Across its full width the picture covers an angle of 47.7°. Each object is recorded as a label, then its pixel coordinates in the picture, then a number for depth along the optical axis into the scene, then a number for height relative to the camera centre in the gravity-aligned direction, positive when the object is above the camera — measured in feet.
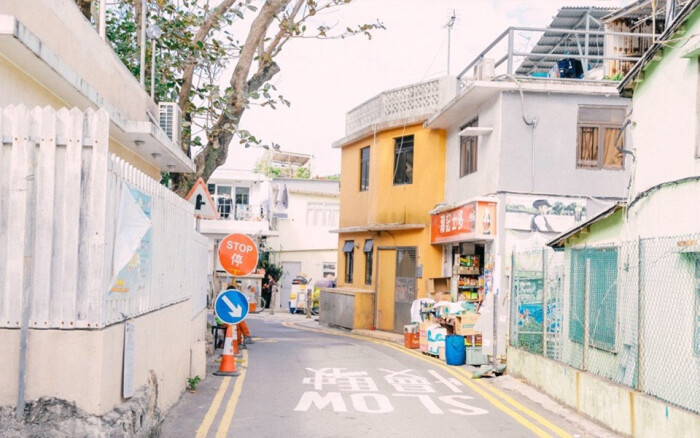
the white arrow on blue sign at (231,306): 43.65 -2.60
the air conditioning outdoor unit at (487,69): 61.41 +15.40
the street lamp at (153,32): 46.80 +13.28
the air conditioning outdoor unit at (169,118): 48.98 +8.62
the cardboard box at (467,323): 55.88 -4.00
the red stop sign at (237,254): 46.47 +0.31
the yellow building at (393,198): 78.18 +6.96
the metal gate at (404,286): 78.95 -2.14
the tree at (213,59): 53.62 +14.24
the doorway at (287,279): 143.43 -3.35
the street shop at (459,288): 55.26 -1.83
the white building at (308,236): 148.56 +4.82
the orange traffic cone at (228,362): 44.21 -5.82
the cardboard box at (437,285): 69.27 -1.70
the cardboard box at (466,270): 68.39 -0.33
